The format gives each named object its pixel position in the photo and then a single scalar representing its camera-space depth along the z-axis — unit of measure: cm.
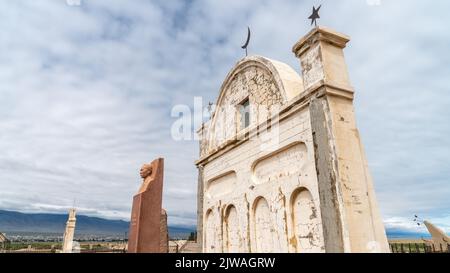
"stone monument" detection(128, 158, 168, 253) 677
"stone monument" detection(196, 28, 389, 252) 579
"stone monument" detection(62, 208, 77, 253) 1825
